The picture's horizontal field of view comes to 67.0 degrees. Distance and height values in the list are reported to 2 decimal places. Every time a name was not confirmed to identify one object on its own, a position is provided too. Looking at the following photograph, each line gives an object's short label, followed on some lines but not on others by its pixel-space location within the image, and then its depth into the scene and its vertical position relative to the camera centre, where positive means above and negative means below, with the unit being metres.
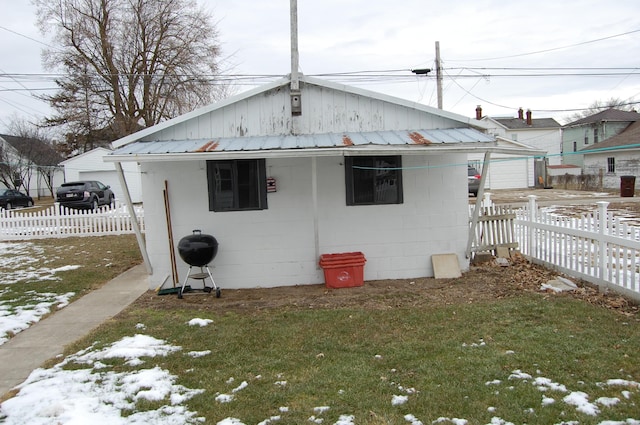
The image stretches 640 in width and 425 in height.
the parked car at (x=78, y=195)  23.27 +0.09
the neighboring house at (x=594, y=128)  39.84 +4.28
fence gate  9.15 -0.94
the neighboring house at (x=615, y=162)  28.09 +0.91
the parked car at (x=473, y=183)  24.21 -0.03
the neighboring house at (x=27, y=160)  39.25 +3.26
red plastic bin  7.80 -1.35
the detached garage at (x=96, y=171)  30.36 +1.64
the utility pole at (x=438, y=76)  22.19 +4.95
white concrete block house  8.07 -0.02
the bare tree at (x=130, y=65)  26.73 +7.32
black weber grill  7.51 -0.91
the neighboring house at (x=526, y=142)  34.06 +3.25
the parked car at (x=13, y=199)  28.70 +0.01
